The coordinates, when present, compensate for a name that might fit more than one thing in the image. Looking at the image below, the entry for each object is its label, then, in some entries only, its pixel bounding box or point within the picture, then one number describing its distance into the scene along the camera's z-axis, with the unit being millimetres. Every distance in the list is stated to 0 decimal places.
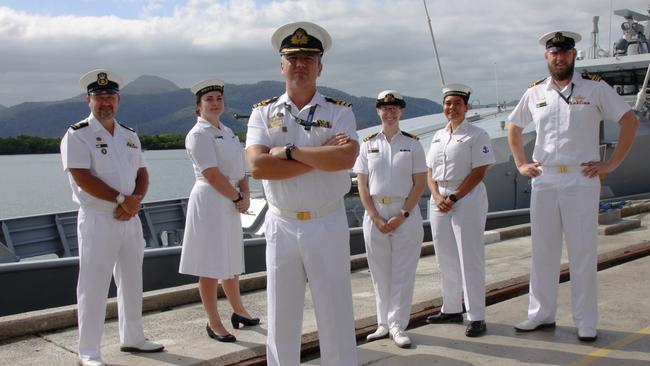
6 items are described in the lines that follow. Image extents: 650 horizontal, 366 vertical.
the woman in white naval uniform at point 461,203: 4777
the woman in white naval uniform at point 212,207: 4520
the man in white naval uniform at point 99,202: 3934
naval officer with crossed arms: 3059
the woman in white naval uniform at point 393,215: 4598
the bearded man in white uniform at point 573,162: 4465
